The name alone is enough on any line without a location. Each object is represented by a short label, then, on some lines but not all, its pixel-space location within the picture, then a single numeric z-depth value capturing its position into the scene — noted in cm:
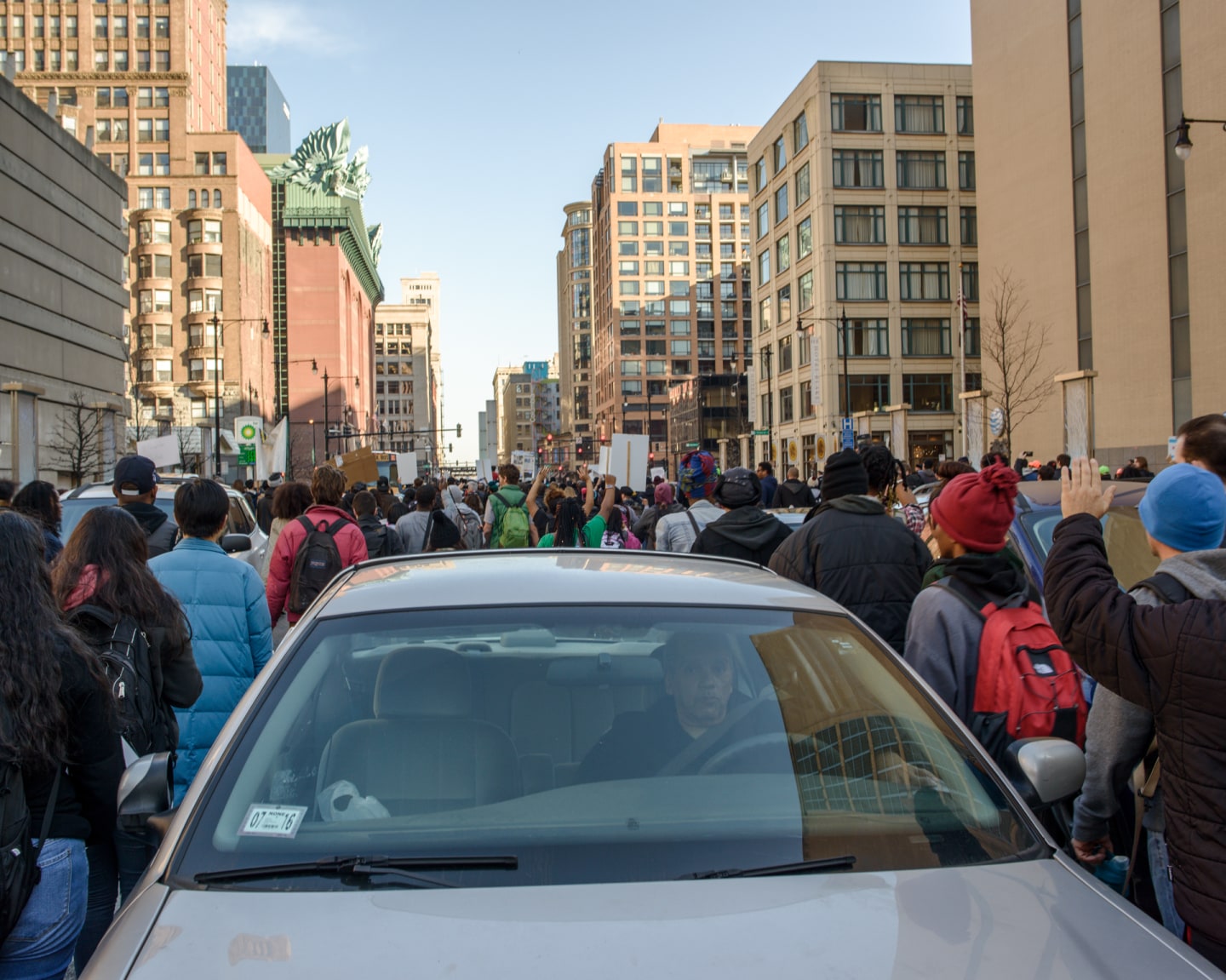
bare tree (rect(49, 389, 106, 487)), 3569
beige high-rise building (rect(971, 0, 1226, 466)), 3281
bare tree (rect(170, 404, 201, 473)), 5825
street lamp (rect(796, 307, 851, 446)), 5421
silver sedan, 186
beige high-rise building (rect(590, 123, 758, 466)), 13350
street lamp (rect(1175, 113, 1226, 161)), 1856
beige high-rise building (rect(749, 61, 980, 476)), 5784
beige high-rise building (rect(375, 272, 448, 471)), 18412
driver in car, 251
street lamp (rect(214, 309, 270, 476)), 3662
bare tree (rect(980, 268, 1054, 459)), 4159
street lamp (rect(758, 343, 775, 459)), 6844
